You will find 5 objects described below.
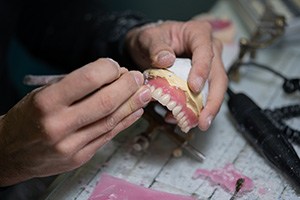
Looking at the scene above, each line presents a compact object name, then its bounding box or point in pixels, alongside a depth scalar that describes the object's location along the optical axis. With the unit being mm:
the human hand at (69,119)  568
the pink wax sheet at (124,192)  724
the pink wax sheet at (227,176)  754
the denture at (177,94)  693
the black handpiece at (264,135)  747
